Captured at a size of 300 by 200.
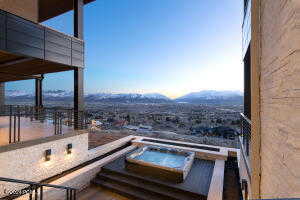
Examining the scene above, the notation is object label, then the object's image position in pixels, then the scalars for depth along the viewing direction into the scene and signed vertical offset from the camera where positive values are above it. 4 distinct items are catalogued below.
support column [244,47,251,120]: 5.31 +0.59
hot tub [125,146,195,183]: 5.35 -2.51
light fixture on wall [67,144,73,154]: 5.70 -1.83
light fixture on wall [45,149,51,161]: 4.96 -1.80
